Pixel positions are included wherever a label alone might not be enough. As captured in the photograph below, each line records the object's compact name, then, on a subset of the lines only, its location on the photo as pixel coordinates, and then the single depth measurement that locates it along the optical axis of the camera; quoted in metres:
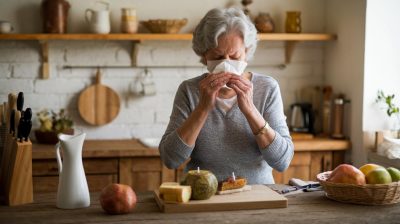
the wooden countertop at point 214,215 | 1.89
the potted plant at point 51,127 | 3.67
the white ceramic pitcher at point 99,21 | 3.79
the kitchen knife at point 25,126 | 2.06
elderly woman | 2.31
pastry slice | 2.13
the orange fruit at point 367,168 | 2.13
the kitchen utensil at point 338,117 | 3.98
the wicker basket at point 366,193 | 2.06
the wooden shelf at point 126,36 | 3.70
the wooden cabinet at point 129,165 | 3.49
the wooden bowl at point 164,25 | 3.83
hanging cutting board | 3.96
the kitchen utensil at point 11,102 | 2.36
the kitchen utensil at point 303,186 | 2.33
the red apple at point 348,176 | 2.08
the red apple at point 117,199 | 1.92
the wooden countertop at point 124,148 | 3.51
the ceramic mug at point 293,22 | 4.07
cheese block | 1.99
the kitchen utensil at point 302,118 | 4.16
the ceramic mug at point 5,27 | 3.71
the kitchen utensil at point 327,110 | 4.14
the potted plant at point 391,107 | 3.77
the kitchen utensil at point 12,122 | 2.22
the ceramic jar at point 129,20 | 3.83
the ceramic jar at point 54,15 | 3.76
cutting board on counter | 1.99
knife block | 2.04
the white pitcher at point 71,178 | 2.00
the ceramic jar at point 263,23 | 4.02
